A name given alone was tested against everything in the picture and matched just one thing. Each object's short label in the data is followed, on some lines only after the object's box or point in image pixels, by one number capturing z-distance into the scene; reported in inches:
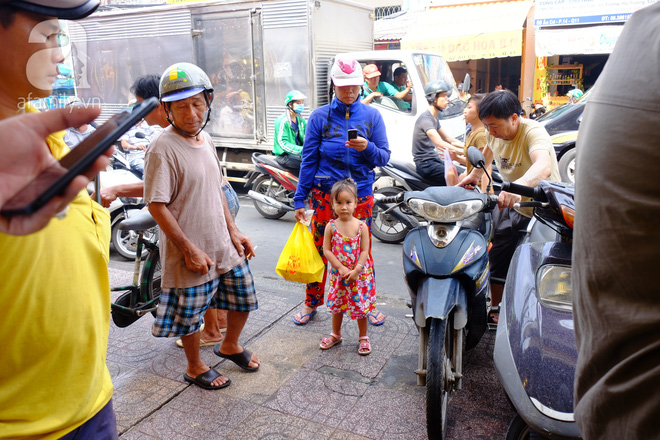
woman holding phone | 151.7
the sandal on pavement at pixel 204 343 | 147.9
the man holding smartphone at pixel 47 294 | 46.1
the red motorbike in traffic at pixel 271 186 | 266.2
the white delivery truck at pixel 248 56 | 323.0
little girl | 139.7
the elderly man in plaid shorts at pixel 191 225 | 112.3
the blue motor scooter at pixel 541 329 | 73.7
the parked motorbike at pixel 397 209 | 234.1
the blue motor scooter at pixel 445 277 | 103.7
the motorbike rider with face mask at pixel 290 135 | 264.5
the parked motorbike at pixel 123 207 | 207.9
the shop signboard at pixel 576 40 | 494.3
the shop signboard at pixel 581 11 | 492.4
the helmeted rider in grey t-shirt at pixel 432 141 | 231.6
